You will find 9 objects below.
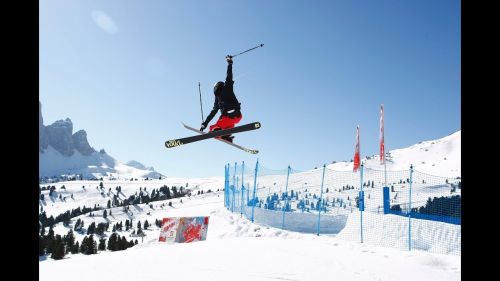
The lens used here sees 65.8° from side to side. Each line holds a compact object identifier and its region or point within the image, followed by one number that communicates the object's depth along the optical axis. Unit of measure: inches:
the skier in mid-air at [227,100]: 353.7
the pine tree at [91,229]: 4667.3
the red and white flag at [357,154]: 1065.9
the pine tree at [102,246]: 2336.1
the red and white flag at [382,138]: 909.8
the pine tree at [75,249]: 2551.2
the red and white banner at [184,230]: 762.8
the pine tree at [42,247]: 2464.9
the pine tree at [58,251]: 2035.7
